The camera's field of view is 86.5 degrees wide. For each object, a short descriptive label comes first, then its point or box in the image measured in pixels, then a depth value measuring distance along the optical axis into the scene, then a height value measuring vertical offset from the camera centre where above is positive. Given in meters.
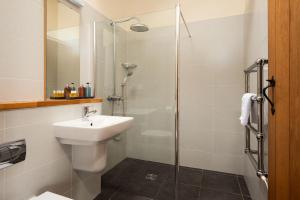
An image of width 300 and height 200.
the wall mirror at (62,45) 1.29 +0.48
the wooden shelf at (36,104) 0.85 -0.03
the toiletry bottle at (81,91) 1.48 +0.08
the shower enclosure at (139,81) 1.80 +0.21
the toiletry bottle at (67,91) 1.36 +0.07
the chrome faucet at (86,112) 1.40 -0.11
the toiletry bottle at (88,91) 1.54 +0.08
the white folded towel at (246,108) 1.20 -0.07
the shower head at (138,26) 1.90 +0.88
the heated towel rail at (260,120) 1.02 -0.14
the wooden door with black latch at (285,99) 0.55 +0.00
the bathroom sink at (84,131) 1.01 -0.22
